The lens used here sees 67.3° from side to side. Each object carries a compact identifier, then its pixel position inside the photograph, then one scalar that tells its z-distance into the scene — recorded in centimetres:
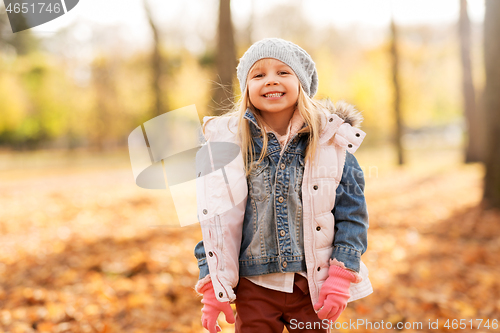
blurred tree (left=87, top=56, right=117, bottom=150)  2448
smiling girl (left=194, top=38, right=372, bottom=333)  164
